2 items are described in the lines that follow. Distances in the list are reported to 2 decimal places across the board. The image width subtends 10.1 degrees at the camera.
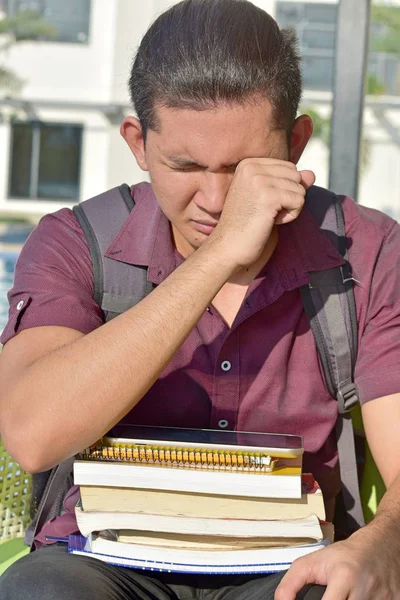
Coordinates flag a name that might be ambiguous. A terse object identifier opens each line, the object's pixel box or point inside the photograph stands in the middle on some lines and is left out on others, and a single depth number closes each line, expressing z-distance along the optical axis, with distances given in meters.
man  2.24
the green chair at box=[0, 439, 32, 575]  2.53
